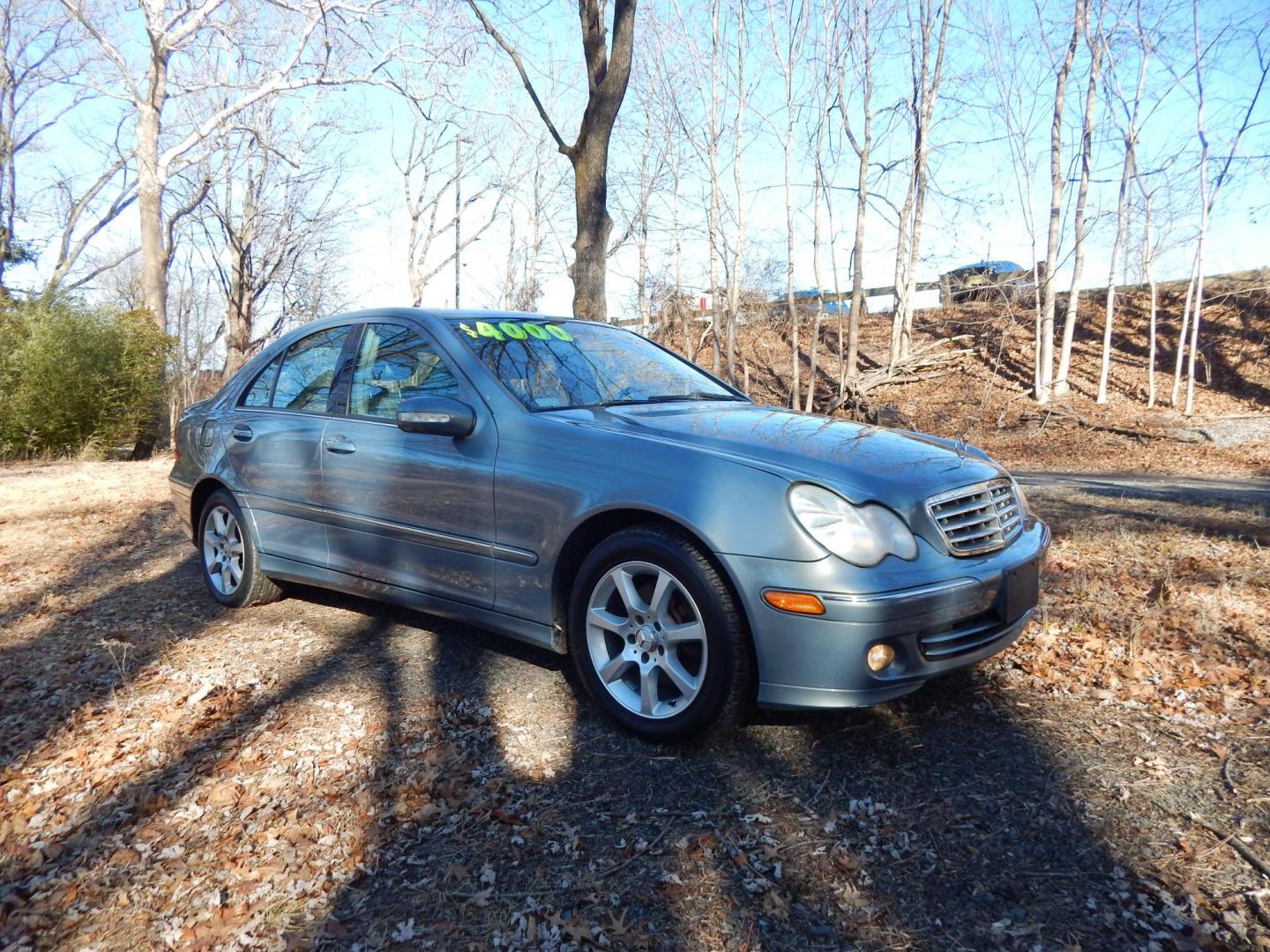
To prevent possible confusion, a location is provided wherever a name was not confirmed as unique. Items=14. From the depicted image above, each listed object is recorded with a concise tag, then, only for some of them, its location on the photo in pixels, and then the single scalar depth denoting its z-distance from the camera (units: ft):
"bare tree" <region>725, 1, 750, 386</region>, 67.10
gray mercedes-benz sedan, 9.24
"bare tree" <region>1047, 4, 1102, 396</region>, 54.03
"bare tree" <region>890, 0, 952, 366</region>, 56.54
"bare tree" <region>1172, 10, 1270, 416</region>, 49.57
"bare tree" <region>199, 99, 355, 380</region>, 106.11
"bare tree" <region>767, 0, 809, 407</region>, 60.80
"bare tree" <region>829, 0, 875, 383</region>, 58.29
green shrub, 42.06
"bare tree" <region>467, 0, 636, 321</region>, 32.99
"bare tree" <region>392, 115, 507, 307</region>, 115.03
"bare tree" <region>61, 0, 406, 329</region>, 56.13
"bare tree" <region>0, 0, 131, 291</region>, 89.04
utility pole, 114.32
